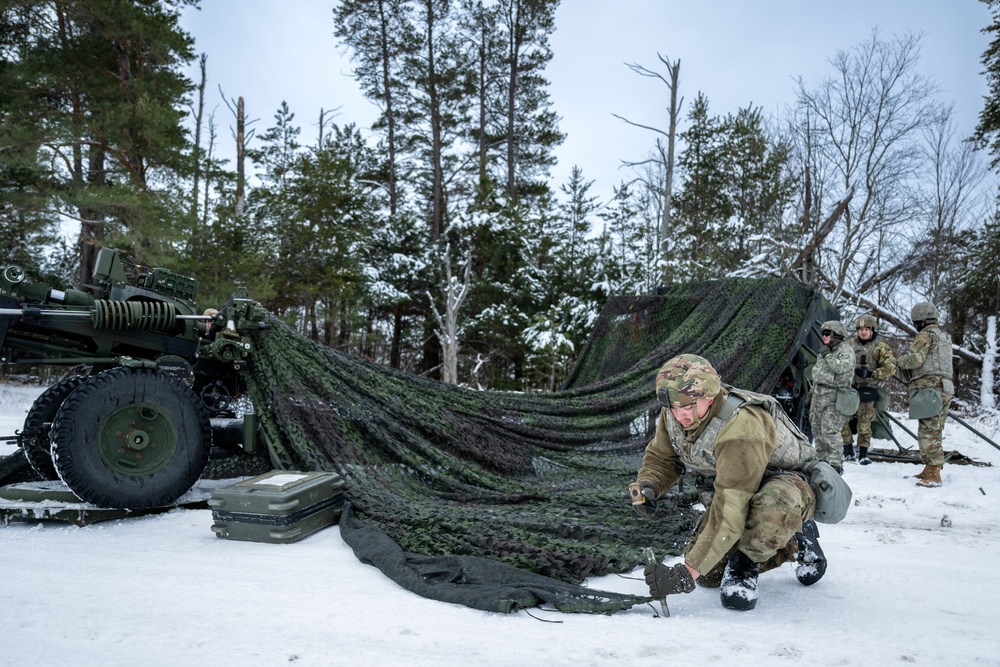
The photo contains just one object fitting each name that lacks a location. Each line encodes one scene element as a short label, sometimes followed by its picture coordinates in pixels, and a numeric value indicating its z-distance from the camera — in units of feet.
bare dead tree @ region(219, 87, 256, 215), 66.54
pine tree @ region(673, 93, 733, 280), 56.18
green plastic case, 10.86
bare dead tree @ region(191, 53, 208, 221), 75.46
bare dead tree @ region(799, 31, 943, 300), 37.06
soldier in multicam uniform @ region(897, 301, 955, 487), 17.66
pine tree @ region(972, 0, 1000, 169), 42.29
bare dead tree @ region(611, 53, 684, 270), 51.16
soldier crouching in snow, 7.62
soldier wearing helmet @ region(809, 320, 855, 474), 18.72
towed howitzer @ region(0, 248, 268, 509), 11.54
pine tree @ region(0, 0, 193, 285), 33.89
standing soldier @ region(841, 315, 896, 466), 20.77
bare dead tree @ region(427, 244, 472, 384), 42.04
